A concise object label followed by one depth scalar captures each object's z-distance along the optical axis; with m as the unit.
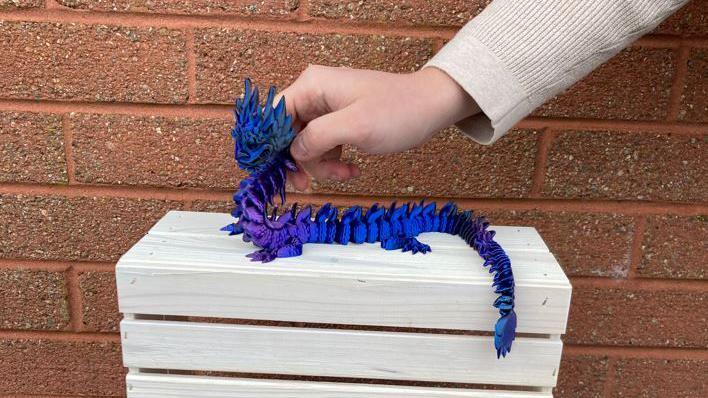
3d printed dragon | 0.73
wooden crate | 0.73
